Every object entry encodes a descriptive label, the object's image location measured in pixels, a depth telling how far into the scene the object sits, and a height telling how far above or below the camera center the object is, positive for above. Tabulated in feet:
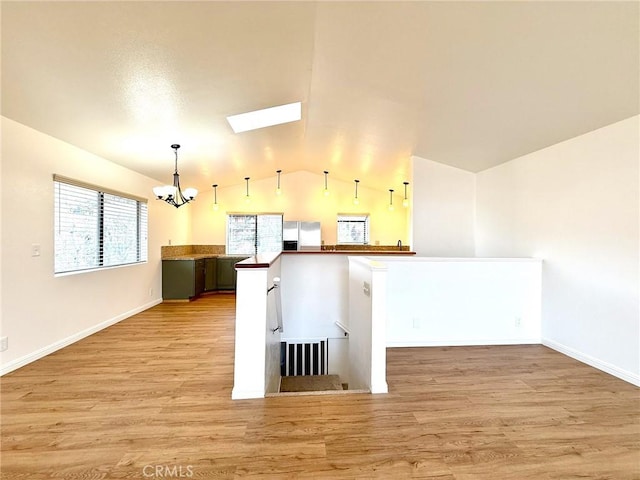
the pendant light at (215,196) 23.81 +3.23
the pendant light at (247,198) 22.51 +2.95
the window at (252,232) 24.59 +0.38
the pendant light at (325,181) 23.82 +4.49
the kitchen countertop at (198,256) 19.47 -1.38
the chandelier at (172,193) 12.92 +1.92
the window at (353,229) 24.86 +0.70
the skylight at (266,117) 12.67 +5.25
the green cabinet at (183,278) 19.12 -2.71
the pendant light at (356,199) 23.25 +3.06
